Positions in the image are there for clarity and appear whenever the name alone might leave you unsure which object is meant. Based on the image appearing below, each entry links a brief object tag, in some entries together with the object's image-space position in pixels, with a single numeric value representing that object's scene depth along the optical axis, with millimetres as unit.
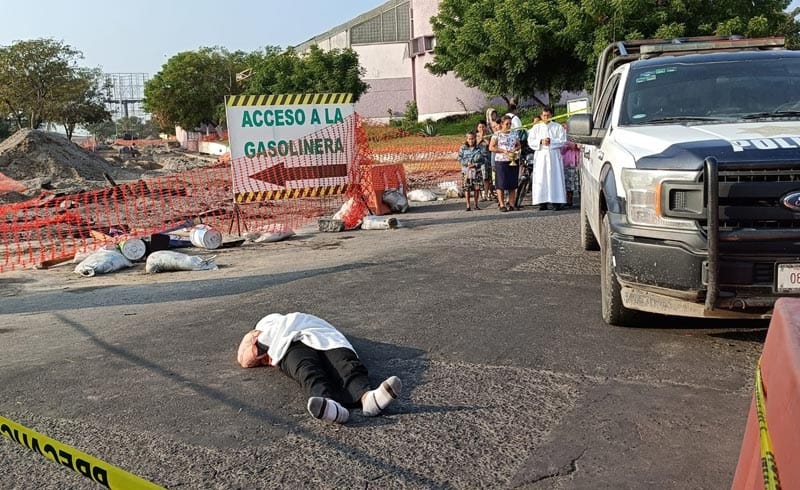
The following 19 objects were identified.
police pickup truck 4715
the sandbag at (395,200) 15227
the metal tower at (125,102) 170125
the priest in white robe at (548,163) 13656
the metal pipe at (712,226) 4641
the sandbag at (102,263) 10527
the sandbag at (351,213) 13711
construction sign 13508
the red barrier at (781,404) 1787
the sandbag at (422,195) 18156
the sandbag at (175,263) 10328
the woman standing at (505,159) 13820
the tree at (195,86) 84000
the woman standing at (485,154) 15141
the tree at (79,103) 59906
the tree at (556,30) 29328
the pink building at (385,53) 69688
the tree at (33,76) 56969
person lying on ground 4305
